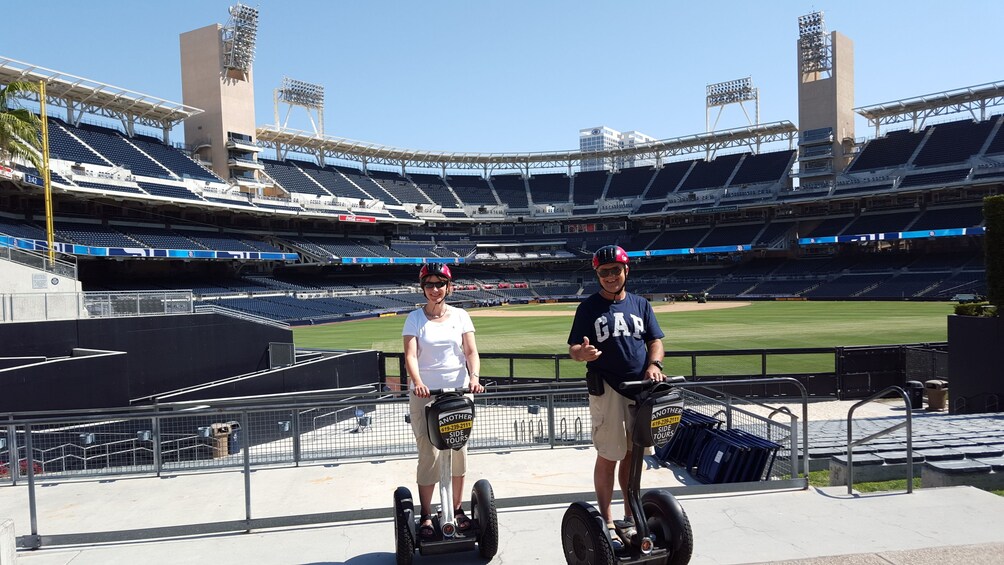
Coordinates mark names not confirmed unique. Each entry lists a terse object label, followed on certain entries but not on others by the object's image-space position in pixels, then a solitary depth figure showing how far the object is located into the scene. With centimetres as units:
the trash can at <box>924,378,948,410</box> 1295
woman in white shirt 426
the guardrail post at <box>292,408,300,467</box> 742
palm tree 1848
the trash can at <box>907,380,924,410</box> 1325
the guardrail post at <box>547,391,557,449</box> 809
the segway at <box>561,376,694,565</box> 360
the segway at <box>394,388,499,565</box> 398
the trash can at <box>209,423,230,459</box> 873
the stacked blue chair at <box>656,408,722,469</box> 714
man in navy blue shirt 384
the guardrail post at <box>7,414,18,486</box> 600
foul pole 2005
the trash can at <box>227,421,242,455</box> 935
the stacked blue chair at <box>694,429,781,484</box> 621
